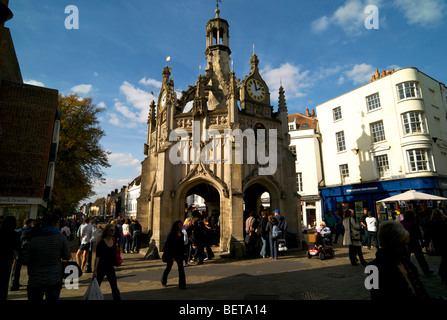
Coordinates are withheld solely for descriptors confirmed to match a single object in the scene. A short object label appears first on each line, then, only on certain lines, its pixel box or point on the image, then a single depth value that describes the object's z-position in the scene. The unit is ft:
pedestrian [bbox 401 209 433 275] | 22.66
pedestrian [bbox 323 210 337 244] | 46.01
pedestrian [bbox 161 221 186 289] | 20.89
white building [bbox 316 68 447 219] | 66.33
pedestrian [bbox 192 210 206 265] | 32.96
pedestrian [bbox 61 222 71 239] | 38.07
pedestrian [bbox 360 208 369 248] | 41.45
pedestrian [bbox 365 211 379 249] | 38.06
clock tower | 41.27
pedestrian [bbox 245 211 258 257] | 38.01
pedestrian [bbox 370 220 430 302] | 6.99
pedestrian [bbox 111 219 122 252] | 31.92
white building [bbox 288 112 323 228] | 90.07
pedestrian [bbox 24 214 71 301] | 12.30
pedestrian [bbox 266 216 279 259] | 35.04
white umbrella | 43.35
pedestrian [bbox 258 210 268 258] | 36.47
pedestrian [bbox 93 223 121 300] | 16.29
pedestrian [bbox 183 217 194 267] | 32.59
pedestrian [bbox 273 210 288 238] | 35.96
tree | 71.82
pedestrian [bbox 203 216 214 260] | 35.21
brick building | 50.14
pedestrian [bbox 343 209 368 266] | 27.14
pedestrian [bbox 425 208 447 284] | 17.80
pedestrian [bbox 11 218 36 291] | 22.57
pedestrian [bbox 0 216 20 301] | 15.75
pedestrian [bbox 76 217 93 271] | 28.60
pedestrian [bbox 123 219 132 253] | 45.11
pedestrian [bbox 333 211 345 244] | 47.89
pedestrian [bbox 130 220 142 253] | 45.75
